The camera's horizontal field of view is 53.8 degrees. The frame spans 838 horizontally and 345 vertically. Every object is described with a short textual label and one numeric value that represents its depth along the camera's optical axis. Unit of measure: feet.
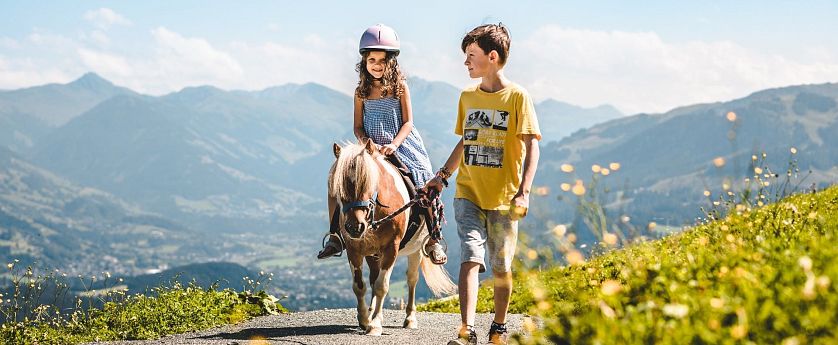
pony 28.66
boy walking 23.57
